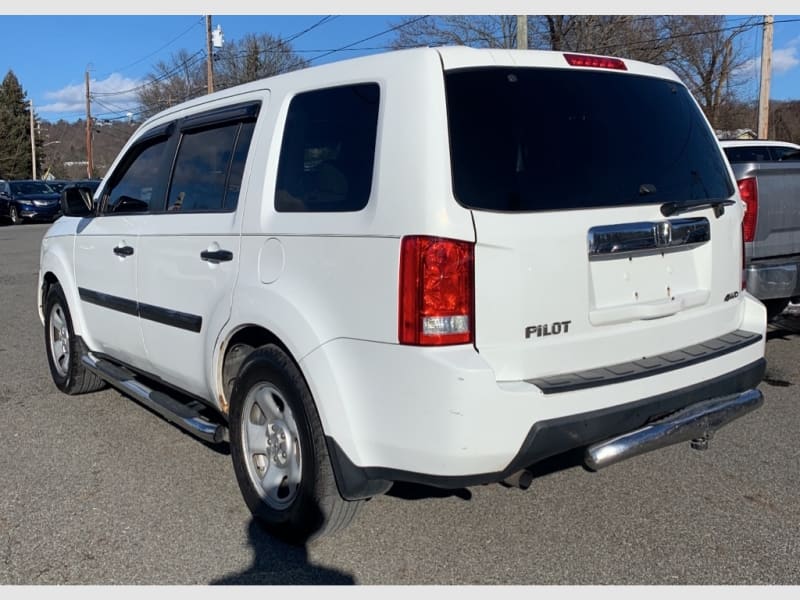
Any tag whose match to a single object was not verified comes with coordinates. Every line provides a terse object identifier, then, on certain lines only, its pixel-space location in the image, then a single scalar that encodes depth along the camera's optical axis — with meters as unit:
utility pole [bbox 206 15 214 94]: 32.04
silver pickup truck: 5.45
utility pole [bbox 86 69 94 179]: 50.75
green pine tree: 72.88
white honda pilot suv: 2.63
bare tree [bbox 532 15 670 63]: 26.69
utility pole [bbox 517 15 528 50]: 16.44
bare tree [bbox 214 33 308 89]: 37.16
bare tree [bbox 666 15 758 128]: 28.16
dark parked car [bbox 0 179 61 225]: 29.66
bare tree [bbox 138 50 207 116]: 45.22
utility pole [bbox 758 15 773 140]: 18.34
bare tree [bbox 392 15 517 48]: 27.19
